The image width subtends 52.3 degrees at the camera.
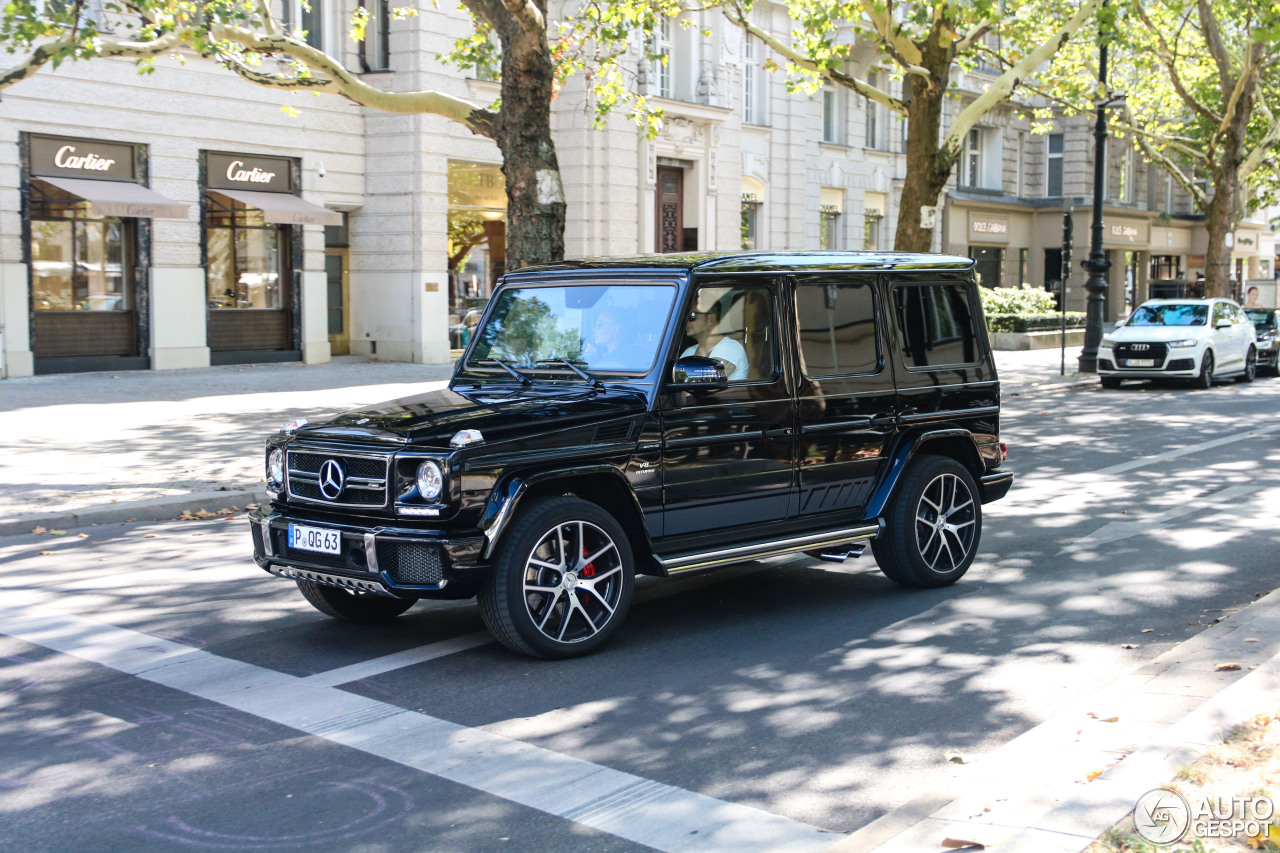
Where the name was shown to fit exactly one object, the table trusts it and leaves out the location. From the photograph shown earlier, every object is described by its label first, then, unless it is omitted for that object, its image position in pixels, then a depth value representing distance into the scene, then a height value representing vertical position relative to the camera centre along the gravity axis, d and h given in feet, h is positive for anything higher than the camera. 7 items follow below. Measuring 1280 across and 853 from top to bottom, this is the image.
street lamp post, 86.12 +3.61
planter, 112.27 -0.64
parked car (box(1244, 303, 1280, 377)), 85.46 -0.18
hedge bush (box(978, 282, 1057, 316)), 116.06 +2.92
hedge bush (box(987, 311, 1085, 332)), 113.39 +0.93
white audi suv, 75.05 -0.69
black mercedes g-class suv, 19.34 -1.91
